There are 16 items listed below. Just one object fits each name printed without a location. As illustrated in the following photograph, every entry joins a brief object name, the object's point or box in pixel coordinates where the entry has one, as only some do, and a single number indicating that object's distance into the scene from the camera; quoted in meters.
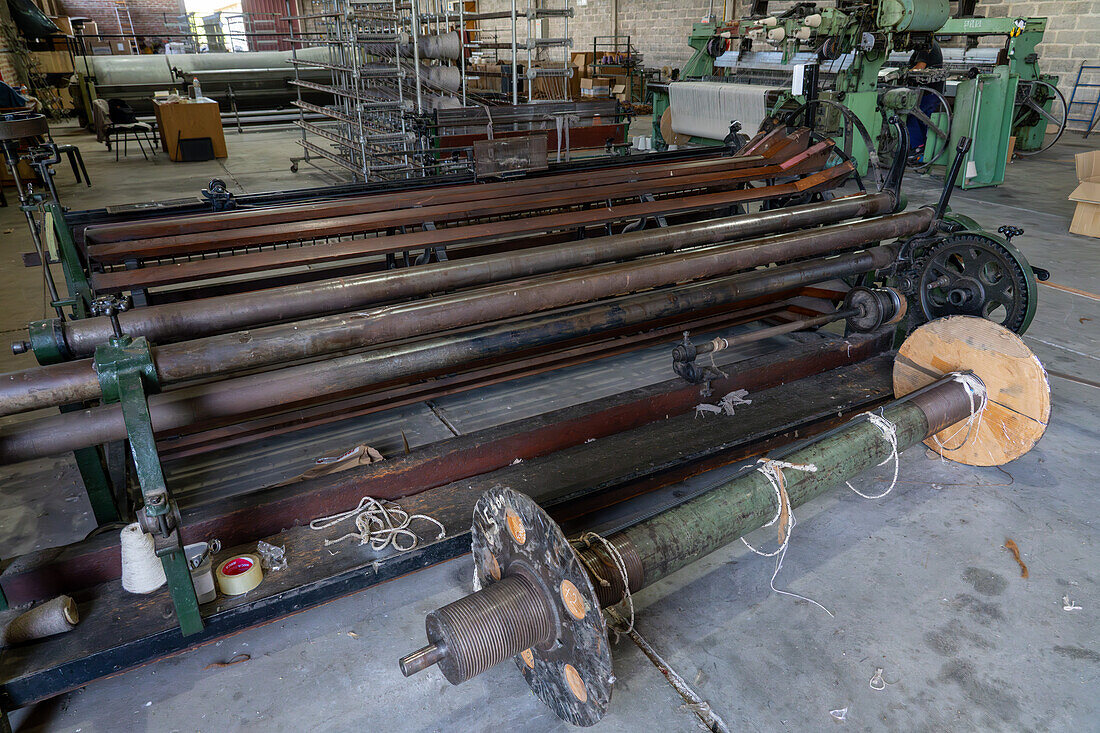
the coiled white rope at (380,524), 1.83
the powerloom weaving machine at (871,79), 5.96
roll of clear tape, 1.64
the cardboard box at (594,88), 11.40
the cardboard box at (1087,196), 5.15
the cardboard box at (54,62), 12.73
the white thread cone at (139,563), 1.58
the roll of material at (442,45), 6.70
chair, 9.16
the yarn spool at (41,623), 1.49
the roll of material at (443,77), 6.91
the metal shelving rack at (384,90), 5.68
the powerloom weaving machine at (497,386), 1.49
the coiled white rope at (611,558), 1.44
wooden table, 8.97
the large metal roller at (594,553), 1.33
